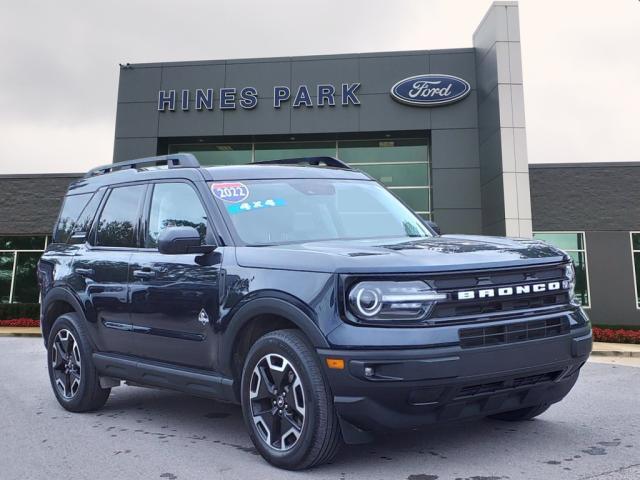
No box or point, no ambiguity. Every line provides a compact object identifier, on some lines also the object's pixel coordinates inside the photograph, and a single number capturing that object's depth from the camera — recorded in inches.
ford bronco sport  132.3
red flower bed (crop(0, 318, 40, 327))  786.2
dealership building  780.0
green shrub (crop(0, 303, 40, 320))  832.3
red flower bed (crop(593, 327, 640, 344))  644.3
